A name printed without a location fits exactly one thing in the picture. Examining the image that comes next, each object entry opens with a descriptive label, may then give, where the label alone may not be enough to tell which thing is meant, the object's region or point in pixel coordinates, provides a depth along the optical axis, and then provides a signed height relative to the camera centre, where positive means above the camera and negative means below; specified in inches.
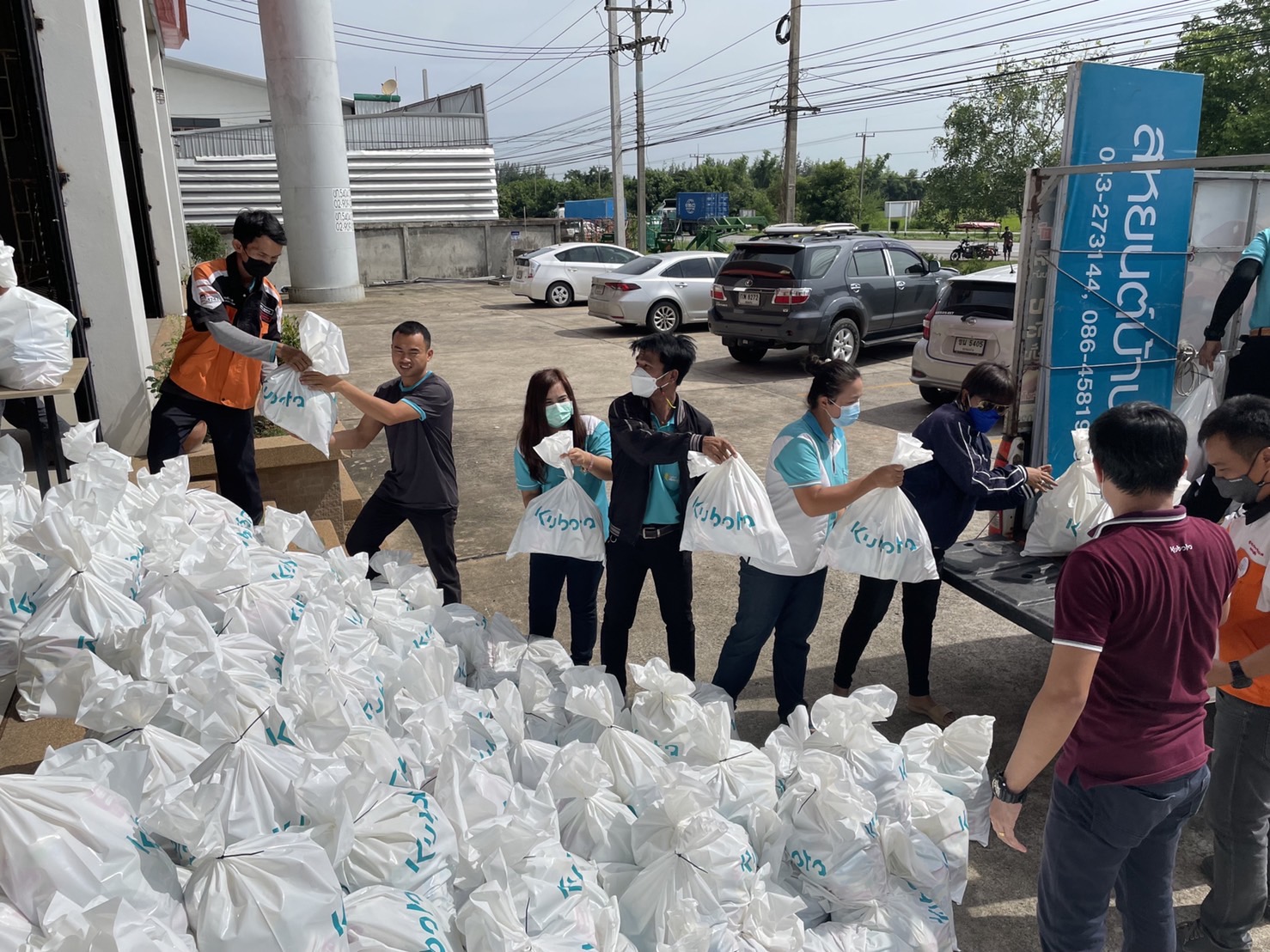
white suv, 364.5 -35.7
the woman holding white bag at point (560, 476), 156.8 -38.7
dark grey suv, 475.8 -27.1
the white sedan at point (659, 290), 614.9 -28.5
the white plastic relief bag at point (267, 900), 66.8 -46.2
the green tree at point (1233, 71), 952.9 +166.0
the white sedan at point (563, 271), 773.3 -16.5
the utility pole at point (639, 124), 1220.0 +163.7
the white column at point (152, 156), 427.5 +50.2
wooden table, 127.6 -22.1
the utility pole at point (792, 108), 971.9 +139.9
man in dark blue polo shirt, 159.5 -34.4
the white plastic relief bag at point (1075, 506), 161.5 -46.6
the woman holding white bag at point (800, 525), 142.0 -44.6
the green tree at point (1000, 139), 932.0 +100.8
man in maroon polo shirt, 85.5 -43.6
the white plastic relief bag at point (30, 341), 125.8 -10.3
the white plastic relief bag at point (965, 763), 116.6 -65.5
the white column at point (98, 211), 206.8 +12.6
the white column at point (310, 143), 735.7 +91.9
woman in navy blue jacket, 151.9 -42.6
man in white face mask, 142.0 -37.9
